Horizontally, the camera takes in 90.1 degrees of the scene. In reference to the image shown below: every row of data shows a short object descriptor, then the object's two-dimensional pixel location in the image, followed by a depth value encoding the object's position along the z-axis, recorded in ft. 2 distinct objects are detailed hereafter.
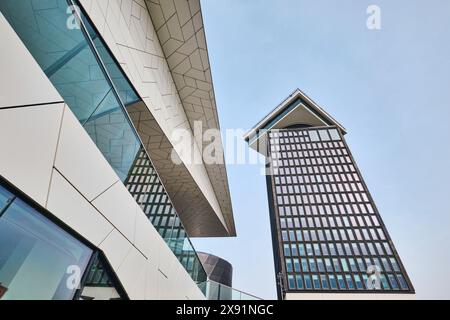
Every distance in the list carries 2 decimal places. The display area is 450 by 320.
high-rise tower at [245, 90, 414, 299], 110.63
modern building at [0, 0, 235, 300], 5.96
